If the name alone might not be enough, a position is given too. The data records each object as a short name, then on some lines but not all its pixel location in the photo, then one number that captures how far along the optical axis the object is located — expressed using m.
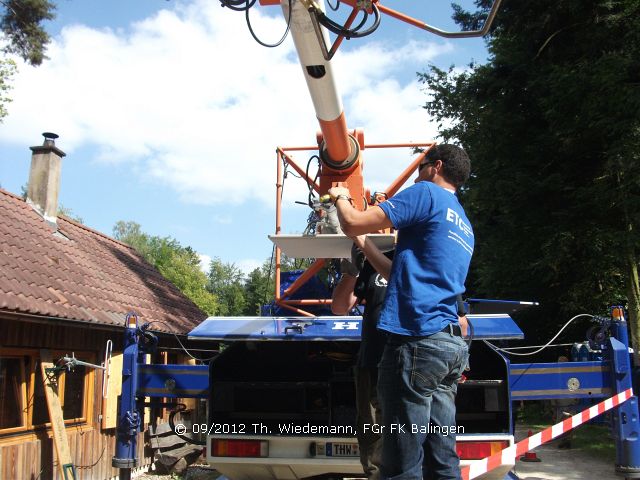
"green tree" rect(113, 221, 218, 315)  58.88
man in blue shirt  2.38
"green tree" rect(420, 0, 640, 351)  11.75
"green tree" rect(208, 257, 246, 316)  70.06
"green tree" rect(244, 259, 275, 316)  61.47
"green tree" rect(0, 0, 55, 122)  15.77
